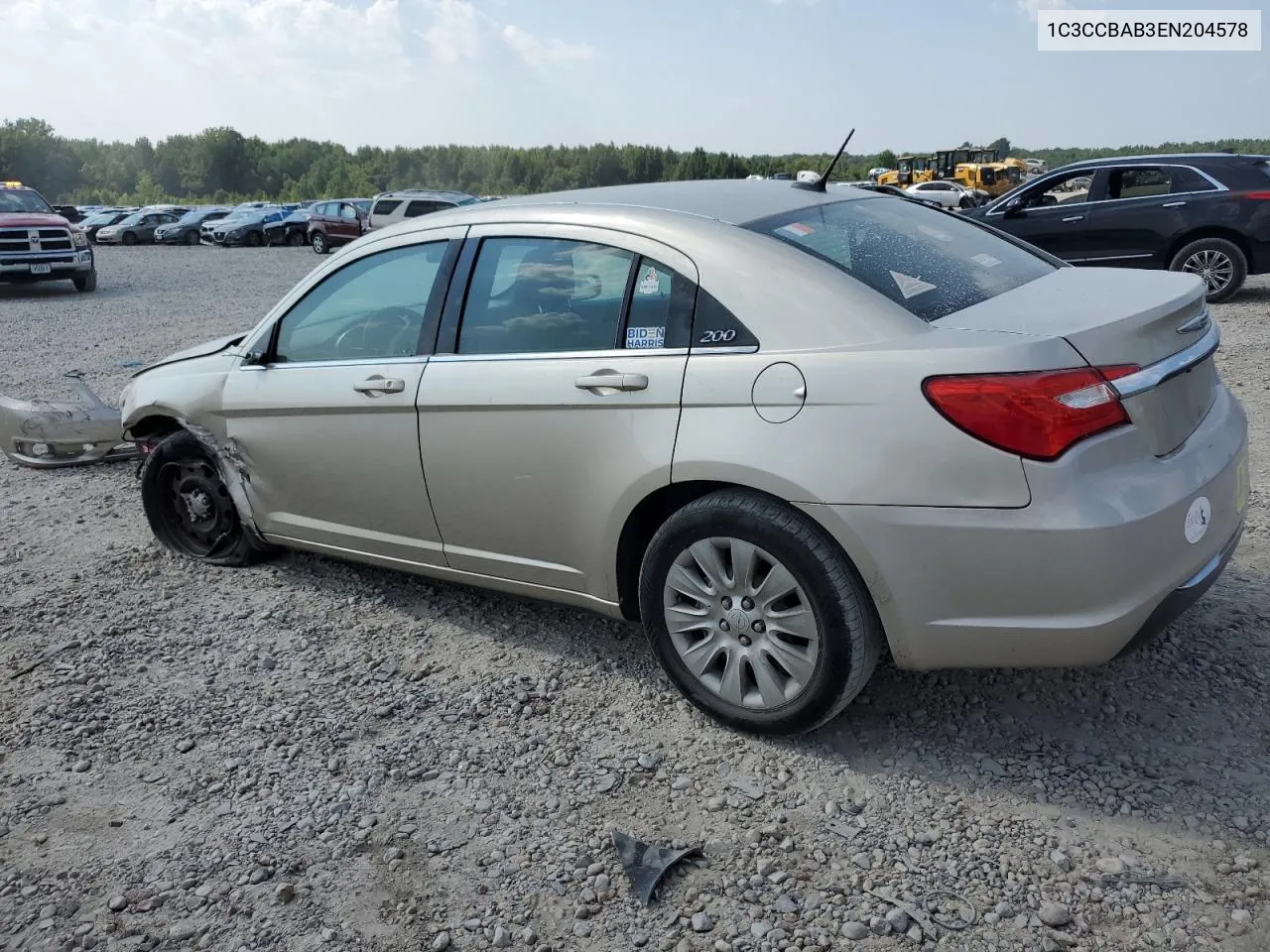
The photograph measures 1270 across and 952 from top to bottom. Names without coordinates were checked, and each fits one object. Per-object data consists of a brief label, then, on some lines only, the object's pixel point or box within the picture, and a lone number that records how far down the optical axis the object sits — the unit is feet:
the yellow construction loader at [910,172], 170.22
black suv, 35.42
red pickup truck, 58.70
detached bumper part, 21.57
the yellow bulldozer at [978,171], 172.35
